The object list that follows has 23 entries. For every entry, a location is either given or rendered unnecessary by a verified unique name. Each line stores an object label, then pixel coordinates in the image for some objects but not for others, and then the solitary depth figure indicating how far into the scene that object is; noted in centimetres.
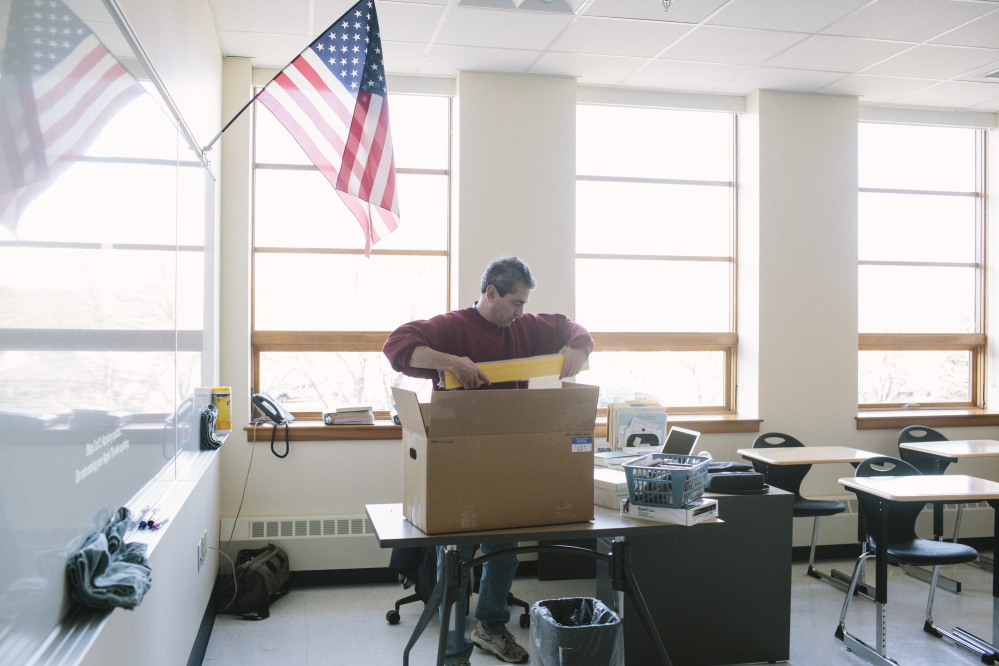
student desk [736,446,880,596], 406
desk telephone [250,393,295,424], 416
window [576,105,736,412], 491
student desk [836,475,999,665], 313
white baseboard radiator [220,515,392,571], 412
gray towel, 140
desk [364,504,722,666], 209
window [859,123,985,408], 529
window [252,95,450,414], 446
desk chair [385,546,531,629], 339
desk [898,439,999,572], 426
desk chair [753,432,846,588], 418
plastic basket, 232
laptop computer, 305
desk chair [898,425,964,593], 436
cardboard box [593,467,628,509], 246
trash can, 246
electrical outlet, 313
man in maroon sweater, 269
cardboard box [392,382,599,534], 208
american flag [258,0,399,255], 273
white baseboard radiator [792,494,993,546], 480
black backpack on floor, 373
